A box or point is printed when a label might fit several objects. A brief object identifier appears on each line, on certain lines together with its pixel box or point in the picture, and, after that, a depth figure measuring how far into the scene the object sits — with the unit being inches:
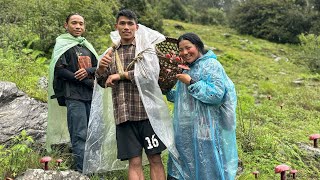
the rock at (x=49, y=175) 122.0
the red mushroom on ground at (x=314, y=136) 172.7
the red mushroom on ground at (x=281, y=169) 131.3
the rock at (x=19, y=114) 160.6
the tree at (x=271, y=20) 853.8
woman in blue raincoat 116.6
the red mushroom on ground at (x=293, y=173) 158.4
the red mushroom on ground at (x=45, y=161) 123.3
